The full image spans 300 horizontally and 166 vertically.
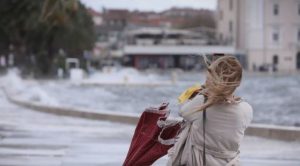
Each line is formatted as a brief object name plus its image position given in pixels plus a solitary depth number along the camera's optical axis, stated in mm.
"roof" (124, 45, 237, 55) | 122300
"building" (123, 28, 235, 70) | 121938
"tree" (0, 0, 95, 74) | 70562
